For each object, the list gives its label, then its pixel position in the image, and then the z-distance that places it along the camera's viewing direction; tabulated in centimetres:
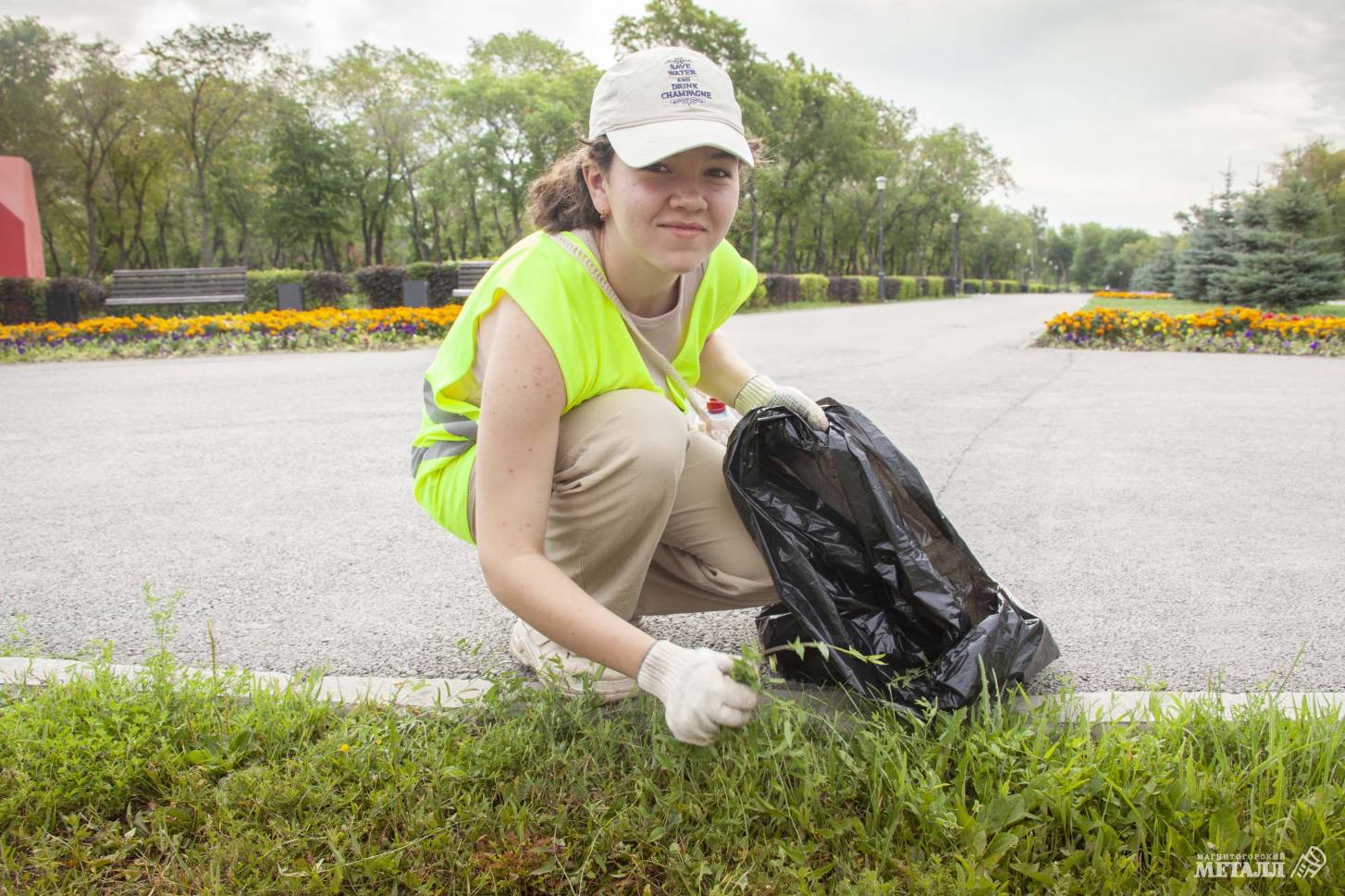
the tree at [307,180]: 3447
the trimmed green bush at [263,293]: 1861
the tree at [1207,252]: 2214
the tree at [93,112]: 2988
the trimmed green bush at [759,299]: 2197
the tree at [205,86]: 2980
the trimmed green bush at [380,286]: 1742
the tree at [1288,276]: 1605
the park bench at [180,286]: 1653
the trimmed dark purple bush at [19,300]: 1427
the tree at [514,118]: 3331
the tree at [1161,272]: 3744
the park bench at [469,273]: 1625
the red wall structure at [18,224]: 1510
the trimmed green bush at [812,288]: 2638
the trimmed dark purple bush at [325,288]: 1753
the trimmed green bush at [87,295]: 1505
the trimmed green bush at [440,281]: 1742
